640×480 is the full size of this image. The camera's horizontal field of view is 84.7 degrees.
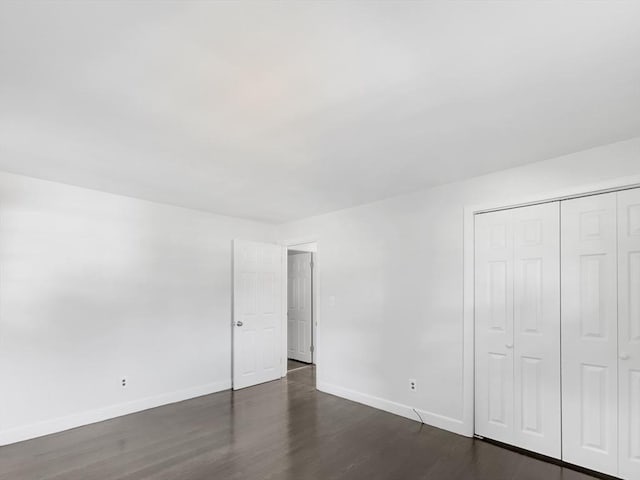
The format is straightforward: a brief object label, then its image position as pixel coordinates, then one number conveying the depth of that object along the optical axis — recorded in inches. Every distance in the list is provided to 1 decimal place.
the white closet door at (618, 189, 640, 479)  100.8
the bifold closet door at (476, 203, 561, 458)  117.3
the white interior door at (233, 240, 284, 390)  201.0
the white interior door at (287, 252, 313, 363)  269.1
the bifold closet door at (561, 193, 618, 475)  105.6
